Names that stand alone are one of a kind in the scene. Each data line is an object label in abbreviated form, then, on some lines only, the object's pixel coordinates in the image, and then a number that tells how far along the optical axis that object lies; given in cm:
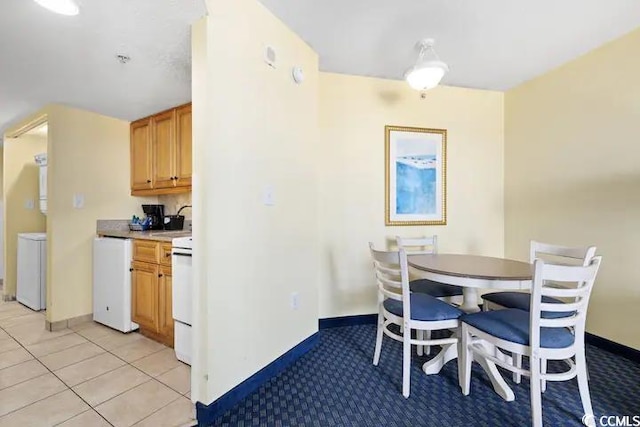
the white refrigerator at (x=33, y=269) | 333
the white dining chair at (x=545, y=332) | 143
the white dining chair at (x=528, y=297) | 187
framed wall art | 297
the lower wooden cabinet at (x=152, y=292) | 244
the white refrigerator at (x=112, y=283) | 272
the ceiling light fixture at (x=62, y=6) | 154
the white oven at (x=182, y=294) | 207
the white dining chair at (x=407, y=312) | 183
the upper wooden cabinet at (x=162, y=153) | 285
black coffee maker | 328
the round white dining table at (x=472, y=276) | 168
